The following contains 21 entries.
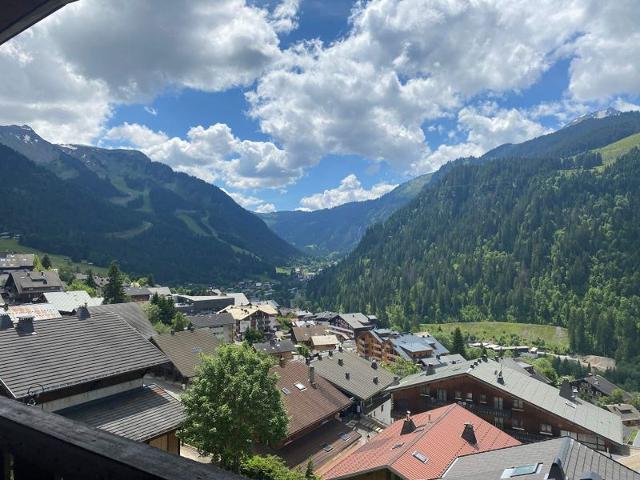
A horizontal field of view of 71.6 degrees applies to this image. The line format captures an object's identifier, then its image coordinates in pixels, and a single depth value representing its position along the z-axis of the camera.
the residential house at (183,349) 37.59
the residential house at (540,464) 17.49
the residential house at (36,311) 48.83
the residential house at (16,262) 105.25
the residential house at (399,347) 97.56
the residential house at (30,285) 80.31
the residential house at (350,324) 118.28
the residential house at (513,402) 38.72
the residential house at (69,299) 62.81
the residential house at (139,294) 106.30
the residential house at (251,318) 100.32
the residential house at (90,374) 17.56
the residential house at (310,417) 30.77
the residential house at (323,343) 88.31
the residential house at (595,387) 93.20
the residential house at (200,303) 120.50
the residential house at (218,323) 83.00
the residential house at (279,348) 66.38
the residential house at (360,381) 44.31
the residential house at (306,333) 91.06
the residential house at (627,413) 75.38
